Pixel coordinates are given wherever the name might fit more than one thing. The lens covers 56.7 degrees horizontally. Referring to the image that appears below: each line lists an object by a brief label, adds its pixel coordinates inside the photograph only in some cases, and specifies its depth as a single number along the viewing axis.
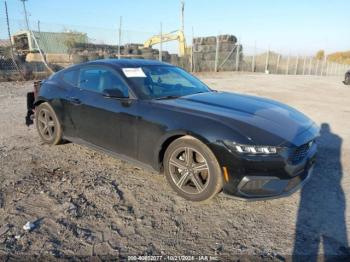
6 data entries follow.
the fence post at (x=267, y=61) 28.42
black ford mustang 3.15
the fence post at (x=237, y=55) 25.94
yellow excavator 25.46
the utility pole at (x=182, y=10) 29.29
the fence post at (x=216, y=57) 23.29
